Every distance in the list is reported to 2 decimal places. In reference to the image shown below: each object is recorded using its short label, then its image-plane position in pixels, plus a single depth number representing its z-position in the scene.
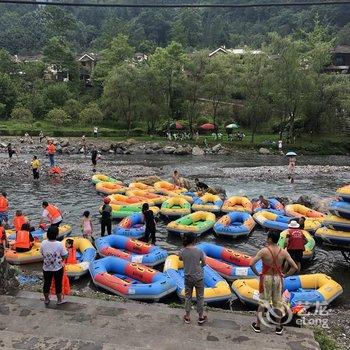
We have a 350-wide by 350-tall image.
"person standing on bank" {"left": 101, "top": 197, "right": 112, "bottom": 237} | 15.01
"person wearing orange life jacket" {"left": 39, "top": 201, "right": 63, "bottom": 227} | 14.50
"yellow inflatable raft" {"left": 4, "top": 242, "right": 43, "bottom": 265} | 13.07
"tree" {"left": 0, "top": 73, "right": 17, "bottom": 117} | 57.41
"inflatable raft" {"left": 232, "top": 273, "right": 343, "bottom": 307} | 10.36
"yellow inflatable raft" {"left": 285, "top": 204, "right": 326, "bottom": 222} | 18.04
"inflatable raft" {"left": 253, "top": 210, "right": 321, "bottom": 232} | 16.34
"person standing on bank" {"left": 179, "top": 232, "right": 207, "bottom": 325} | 7.54
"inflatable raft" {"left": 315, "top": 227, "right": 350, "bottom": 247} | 12.73
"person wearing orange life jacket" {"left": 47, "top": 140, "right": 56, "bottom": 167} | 29.05
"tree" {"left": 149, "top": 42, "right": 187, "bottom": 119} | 48.75
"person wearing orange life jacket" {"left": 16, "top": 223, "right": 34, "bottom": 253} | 13.09
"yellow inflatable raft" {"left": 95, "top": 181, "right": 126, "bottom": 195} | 22.85
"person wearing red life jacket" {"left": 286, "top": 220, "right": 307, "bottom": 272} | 11.46
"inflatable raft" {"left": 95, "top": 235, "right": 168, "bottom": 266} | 13.02
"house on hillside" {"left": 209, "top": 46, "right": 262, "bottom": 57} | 47.13
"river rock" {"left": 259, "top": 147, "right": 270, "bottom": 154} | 42.78
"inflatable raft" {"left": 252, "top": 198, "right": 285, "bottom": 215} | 18.78
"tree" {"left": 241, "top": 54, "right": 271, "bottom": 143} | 45.56
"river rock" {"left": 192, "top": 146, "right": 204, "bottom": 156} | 41.47
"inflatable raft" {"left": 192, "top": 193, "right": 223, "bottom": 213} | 18.95
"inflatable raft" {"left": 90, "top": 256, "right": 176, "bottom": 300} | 10.53
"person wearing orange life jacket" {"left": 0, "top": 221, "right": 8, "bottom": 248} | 10.37
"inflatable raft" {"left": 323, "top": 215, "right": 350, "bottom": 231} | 12.70
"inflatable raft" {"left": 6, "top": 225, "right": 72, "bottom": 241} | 14.51
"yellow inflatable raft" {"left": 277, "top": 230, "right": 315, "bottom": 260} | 14.07
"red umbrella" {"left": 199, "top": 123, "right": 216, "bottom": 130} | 49.72
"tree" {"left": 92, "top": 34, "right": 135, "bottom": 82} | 64.75
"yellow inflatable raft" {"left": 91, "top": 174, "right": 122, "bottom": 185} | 25.38
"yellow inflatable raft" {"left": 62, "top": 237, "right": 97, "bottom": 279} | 12.01
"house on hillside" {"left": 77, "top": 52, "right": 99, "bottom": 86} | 75.69
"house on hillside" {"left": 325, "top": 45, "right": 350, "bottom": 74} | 72.44
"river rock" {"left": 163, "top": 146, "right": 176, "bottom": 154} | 41.25
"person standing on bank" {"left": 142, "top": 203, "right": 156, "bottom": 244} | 14.44
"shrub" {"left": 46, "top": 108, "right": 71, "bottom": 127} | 52.12
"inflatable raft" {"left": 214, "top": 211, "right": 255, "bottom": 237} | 16.36
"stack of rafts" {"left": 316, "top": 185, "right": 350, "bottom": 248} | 12.65
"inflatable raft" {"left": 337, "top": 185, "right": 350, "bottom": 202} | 12.68
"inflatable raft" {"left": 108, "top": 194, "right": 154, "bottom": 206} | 19.66
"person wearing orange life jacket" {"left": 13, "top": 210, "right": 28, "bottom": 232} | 13.77
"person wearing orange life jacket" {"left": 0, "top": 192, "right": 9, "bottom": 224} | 16.03
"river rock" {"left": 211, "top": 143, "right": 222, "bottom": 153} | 42.65
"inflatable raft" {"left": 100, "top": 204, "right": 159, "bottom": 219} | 18.19
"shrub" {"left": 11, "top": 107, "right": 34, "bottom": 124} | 53.47
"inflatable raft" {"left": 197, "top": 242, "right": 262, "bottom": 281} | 12.19
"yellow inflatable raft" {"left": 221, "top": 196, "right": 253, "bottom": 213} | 18.89
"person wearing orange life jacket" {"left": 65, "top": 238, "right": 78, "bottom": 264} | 12.30
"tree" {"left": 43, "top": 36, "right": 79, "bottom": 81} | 66.50
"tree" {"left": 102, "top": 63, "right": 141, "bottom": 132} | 47.53
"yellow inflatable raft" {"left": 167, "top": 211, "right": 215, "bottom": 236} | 16.34
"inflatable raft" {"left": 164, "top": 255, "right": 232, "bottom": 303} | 10.49
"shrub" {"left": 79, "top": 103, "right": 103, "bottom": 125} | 52.53
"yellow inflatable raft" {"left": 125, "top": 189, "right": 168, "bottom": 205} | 20.05
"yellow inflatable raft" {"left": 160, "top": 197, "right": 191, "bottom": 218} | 18.41
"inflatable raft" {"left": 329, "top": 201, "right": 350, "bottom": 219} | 12.54
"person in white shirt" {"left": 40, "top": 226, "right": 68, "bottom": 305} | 8.12
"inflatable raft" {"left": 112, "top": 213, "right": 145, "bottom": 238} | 15.56
